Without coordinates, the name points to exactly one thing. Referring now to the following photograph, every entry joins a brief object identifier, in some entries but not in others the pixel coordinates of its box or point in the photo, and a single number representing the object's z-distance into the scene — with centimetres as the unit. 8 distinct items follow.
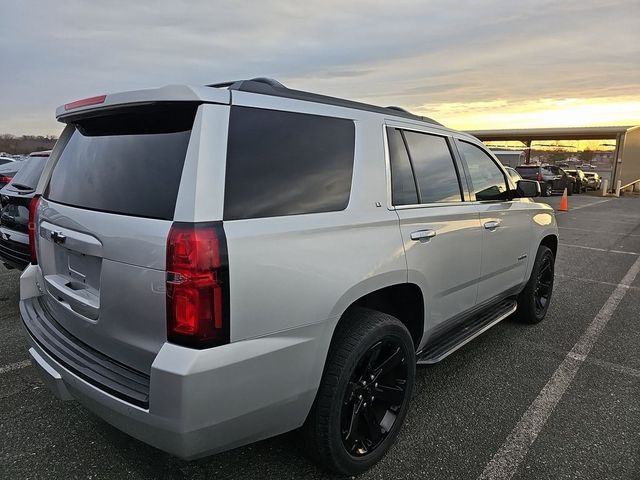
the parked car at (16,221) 470
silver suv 177
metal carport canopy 2730
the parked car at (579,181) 2813
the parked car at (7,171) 939
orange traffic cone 1766
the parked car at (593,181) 3130
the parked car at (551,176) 2400
